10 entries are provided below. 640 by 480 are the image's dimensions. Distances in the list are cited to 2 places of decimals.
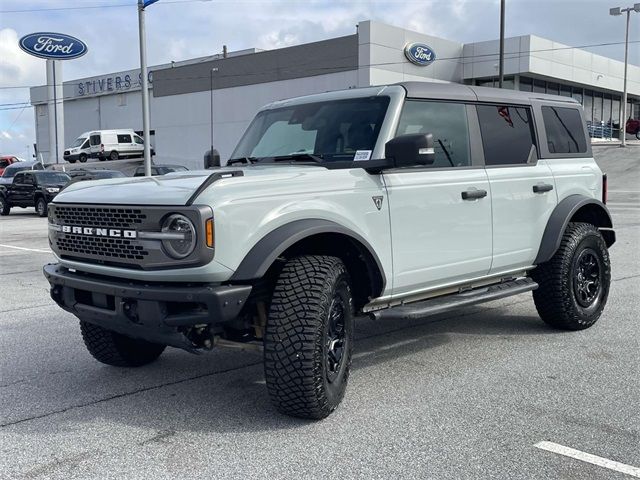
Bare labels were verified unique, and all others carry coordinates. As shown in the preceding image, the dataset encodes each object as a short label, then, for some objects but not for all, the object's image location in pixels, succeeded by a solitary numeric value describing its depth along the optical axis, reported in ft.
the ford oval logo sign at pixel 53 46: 142.61
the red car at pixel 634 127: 156.15
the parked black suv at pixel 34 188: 76.23
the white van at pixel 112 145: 157.07
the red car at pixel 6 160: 156.84
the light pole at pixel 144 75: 64.59
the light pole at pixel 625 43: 126.09
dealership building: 135.44
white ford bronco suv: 12.35
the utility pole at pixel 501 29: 88.21
